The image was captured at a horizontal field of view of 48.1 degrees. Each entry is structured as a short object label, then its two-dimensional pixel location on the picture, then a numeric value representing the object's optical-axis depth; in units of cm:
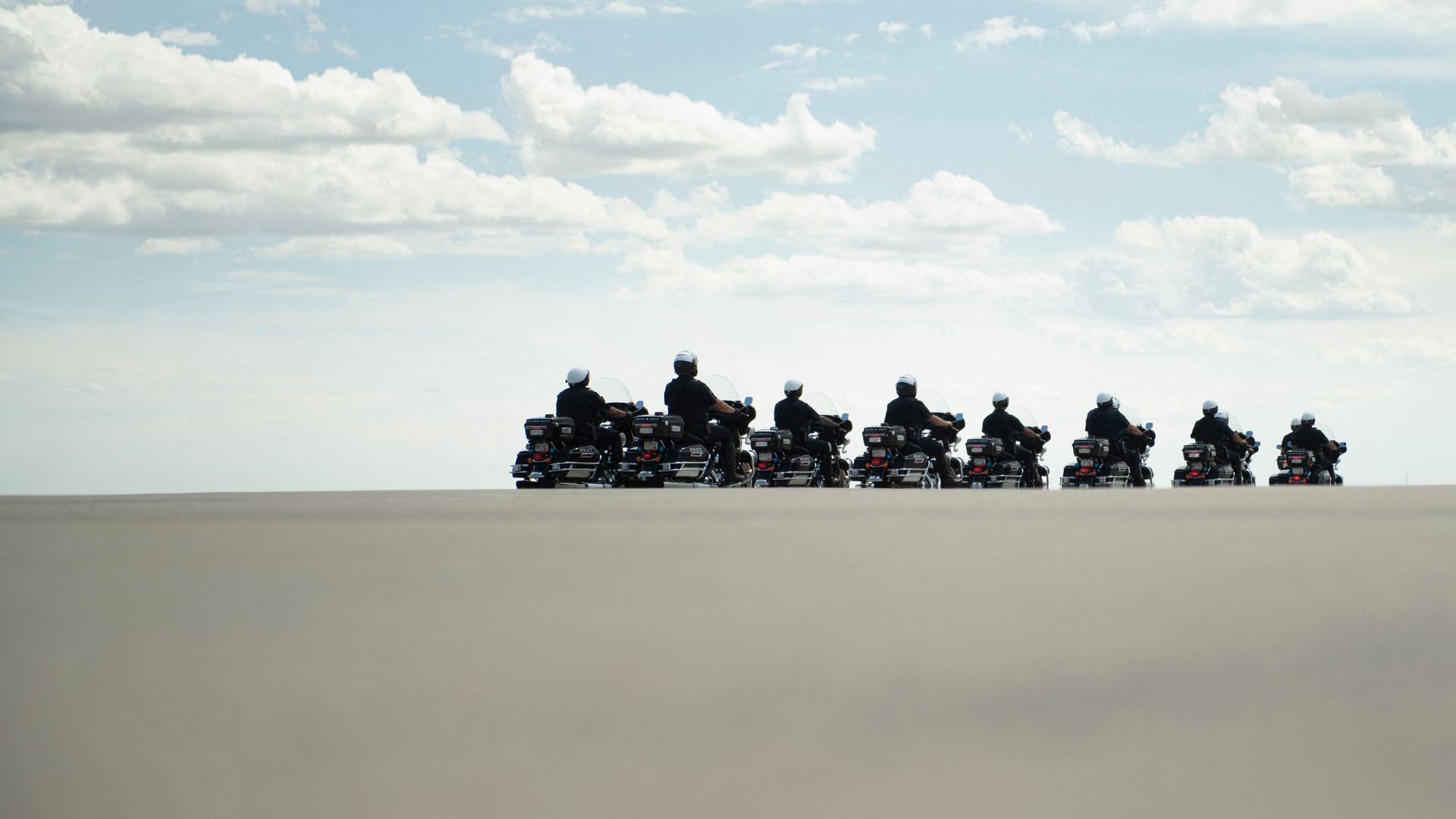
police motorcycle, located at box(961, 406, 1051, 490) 3491
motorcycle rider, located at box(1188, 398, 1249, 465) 4219
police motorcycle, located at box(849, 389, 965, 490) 3027
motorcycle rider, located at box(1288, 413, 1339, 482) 4403
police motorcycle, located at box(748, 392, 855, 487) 2808
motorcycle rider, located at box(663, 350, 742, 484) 2603
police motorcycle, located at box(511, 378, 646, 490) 2552
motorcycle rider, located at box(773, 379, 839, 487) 2883
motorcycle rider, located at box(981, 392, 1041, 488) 3559
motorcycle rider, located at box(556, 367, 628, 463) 2594
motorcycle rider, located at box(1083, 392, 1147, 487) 3709
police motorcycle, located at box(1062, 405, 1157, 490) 3650
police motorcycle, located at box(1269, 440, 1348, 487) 4281
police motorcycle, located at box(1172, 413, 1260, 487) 4062
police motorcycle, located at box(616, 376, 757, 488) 2542
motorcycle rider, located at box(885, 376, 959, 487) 3087
